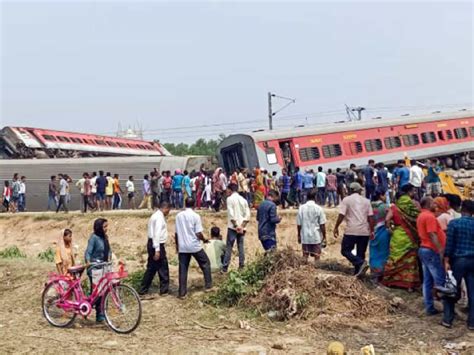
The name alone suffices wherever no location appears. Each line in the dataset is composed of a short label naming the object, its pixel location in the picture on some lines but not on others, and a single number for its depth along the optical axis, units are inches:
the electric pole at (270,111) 1614.9
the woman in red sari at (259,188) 725.9
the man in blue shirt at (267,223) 416.5
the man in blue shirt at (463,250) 301.6
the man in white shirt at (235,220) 424.5
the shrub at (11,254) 593.2
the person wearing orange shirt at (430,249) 322.3
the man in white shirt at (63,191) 877.8
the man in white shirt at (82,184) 855.7
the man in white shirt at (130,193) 912.9
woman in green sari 364.2
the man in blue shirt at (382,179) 712.4
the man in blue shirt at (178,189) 813.2
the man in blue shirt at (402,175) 694.5
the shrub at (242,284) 364.2
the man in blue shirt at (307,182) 771.4
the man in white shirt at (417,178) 700.7
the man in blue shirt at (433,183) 622.1
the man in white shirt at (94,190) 864.9
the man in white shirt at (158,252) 383.2
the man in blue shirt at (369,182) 729.4
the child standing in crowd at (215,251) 422.3
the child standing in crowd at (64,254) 370.0
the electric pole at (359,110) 1945.9
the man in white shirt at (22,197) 943.7
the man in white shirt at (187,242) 385.7
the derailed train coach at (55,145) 1179.3
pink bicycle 323.6
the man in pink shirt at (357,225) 384.8
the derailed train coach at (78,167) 1048.2
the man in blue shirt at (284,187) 775.1
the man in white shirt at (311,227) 407.5
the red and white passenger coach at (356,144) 965.8
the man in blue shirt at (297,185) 776.5
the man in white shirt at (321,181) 791.7
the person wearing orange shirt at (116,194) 877.2
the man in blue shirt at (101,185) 856.9
